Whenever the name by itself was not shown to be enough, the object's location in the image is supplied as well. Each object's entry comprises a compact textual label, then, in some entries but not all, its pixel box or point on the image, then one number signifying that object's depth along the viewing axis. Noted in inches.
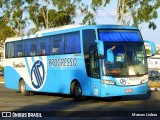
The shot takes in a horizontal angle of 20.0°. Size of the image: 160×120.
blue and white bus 720.3
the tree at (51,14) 1822.1
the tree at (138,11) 1547.7
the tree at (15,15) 1915.6
